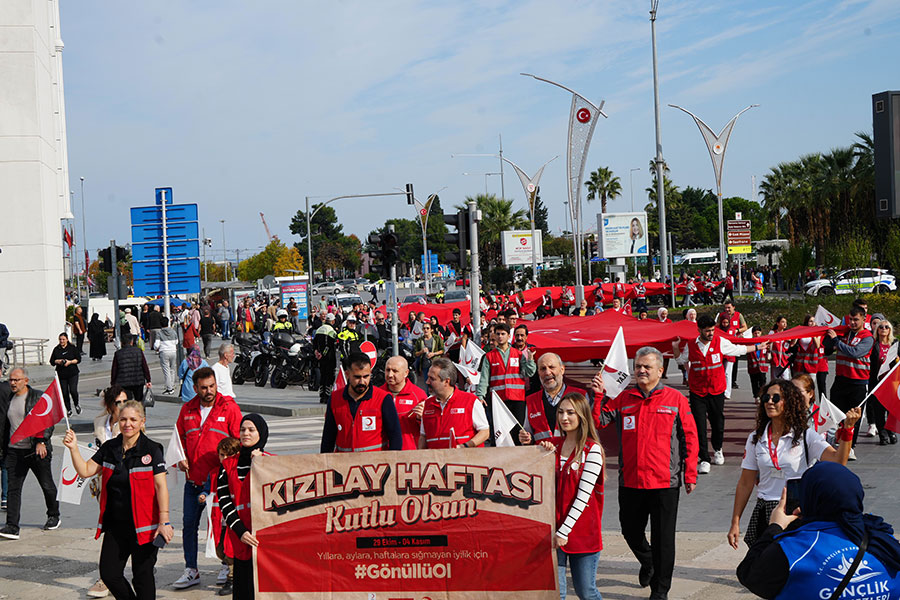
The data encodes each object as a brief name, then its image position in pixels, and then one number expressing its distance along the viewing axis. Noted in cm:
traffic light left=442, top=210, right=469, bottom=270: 1700
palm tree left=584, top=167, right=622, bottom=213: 9394
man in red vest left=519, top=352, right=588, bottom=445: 770
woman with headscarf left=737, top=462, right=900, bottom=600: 342
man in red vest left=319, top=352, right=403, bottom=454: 735
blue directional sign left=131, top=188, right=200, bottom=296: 2427
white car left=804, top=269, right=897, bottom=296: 4272
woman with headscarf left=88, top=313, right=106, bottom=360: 3322
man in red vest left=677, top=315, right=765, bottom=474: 1200
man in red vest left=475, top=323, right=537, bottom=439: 1173
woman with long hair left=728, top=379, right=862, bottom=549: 637
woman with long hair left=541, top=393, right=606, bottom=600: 609
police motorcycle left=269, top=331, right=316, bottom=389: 2427
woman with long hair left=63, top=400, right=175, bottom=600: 670
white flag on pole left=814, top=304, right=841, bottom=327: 1394
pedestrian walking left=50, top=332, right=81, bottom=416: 1842
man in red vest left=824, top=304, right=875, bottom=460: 1254
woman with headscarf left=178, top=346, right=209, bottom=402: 1311
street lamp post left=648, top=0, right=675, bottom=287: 3603
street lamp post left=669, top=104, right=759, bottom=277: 4100
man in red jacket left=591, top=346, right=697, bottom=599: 683
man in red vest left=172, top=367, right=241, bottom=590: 790
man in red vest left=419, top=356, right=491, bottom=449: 788
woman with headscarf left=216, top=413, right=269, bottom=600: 632
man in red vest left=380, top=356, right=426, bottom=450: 831
